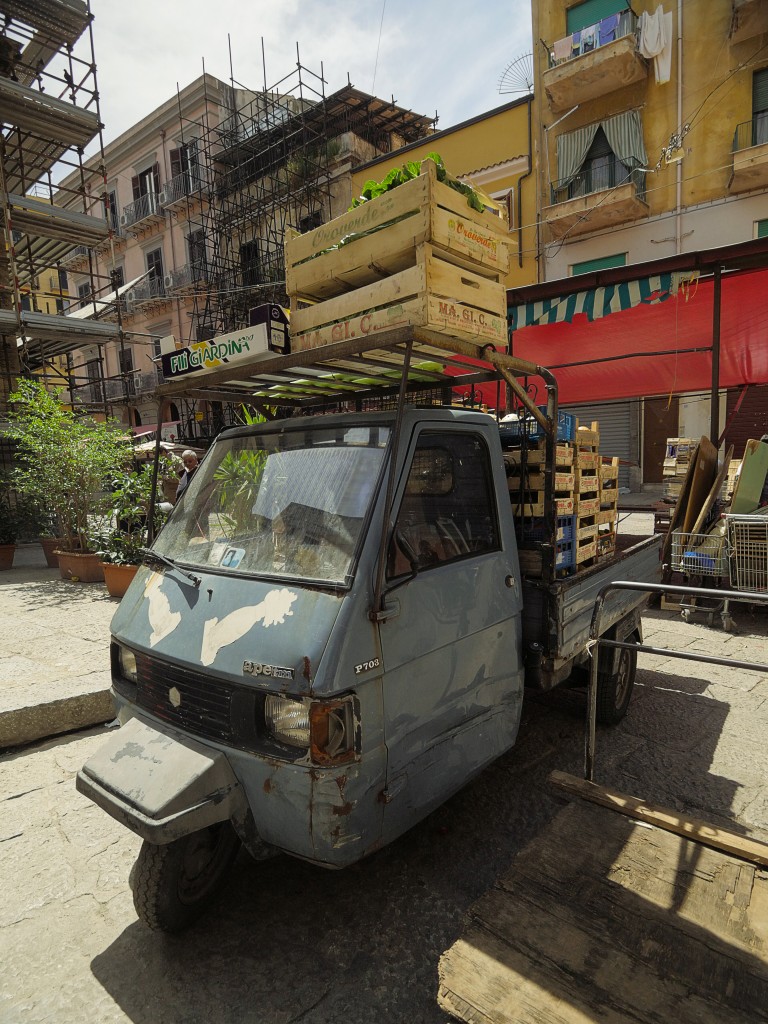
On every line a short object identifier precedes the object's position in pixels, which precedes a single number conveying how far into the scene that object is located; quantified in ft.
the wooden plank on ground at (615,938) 5.77
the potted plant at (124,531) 24.82
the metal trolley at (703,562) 22.58
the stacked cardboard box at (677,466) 27.53
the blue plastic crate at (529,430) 11.75
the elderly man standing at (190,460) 29.12
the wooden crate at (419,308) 8.45
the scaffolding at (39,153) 42.63
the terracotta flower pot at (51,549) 34.01
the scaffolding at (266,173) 73.36
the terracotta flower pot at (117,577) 24.38
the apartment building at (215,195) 74.18
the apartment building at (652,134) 49.29
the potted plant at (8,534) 33.96
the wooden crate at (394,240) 8.55
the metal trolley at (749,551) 21.58
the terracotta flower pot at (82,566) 28.27
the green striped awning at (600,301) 23.82
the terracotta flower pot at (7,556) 33.75
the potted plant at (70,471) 28.43
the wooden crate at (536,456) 11.22
